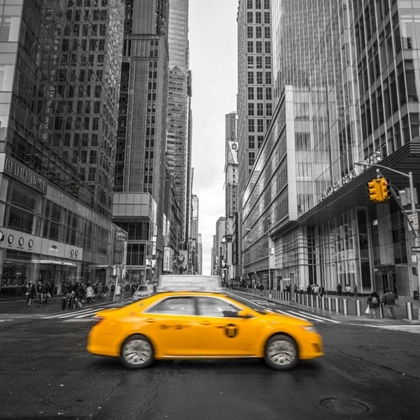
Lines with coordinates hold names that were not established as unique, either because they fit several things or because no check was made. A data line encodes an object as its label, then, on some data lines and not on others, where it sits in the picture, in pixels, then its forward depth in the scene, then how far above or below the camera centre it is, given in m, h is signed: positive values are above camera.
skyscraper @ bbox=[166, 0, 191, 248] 193.50 +76.72
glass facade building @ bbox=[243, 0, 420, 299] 28.35 +14.03
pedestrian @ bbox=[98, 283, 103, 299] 34.62 -1.13
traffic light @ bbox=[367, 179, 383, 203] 15.83 +3.81
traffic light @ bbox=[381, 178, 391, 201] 15.77 +3.84
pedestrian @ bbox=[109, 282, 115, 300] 39.56 -1.18
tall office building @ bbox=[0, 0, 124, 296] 29.64 +14.38
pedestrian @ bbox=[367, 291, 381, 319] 18.97 -1.27
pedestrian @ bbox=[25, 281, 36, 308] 23.75 -1.00
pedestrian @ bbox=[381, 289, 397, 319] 18.58 -1.12
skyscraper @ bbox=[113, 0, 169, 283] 78.00 +34.75
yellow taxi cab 7.19 -1.11
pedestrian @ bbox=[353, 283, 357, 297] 34.71 -0.82
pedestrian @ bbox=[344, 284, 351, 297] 36.81 -0.90
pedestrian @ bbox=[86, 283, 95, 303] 28.72 -1.16
